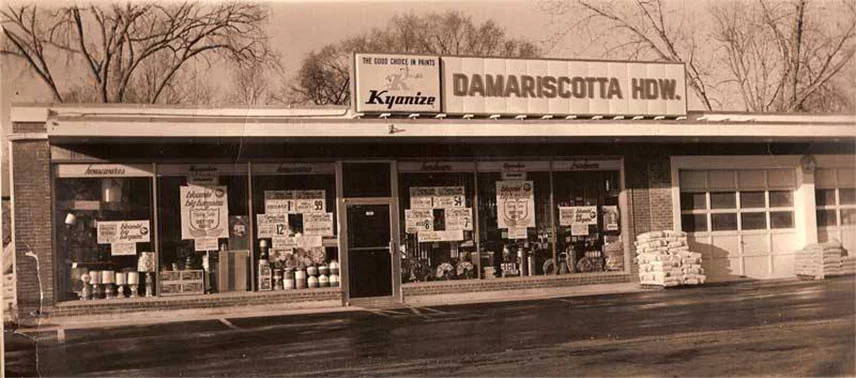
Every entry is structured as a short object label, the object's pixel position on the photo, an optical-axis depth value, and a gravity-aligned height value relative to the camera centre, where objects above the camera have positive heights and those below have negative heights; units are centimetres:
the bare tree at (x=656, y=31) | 1991 +500
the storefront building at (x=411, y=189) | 1410 +52
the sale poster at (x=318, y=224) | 1548 -12
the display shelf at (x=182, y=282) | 1461 -111
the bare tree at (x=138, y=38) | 2436 +631
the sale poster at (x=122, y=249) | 1448 -45
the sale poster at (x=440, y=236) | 1611 -45
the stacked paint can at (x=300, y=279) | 1534 -117
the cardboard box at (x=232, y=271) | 1498 -95
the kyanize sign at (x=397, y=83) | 1486 +252
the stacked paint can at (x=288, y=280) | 1525 -117
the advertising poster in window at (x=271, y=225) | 1525 -10
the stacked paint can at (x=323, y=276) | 1541 -114
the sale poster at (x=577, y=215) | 1703 -12
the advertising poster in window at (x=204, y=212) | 1484 +19
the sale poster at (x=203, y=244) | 1491 -42
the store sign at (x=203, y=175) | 1488 +88
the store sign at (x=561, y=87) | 1561 +252
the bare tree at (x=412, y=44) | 2486 +574
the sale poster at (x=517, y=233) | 1666 -46
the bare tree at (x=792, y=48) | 1750 +374
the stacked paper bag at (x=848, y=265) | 1742 -144
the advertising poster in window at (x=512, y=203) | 1662 +17
